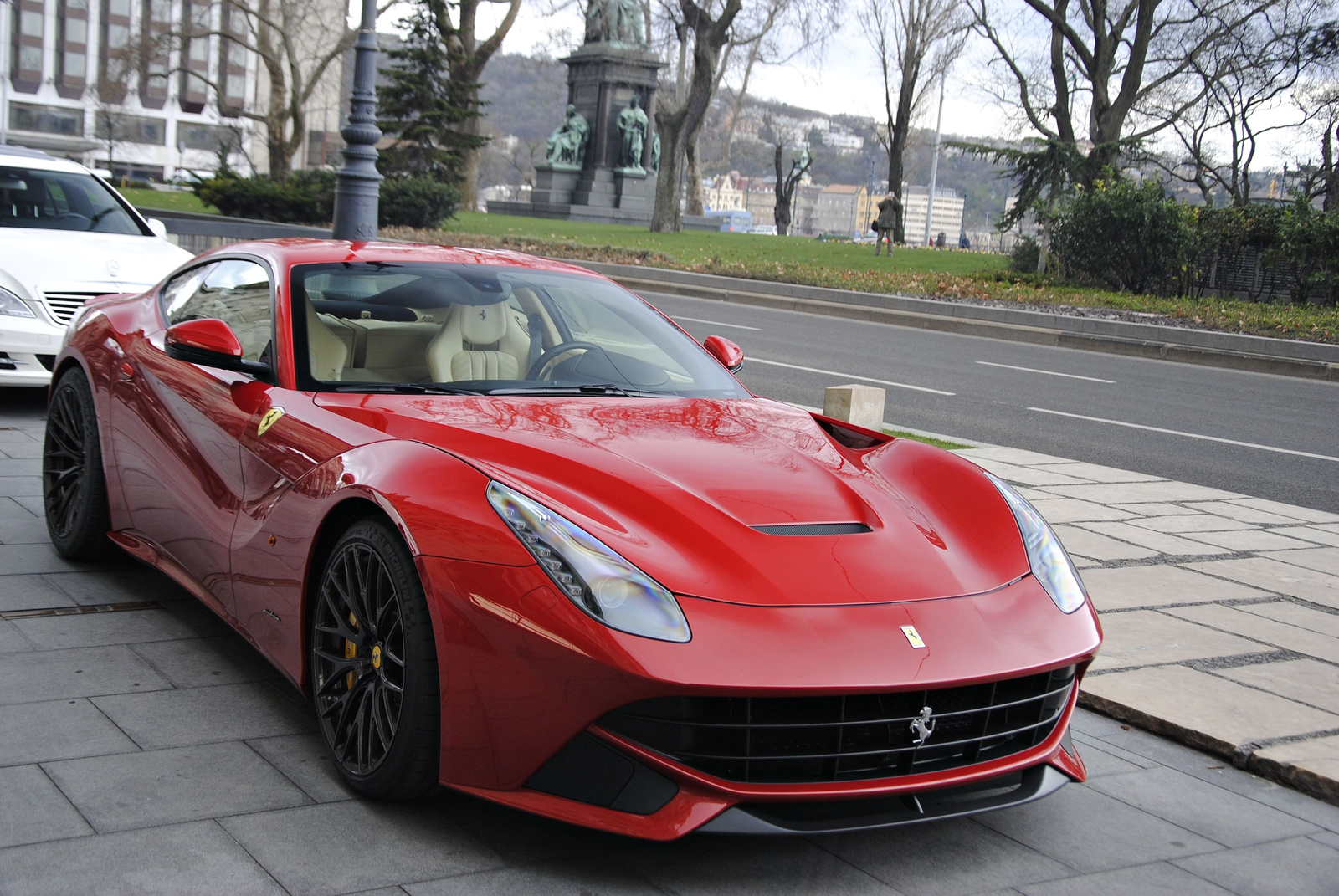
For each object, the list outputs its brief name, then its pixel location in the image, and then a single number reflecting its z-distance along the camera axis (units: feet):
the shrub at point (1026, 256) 86.02
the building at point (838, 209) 513.04
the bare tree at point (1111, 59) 96.84
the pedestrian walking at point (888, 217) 102.42
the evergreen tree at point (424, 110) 117.08
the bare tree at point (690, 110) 113.91
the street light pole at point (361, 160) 37.40
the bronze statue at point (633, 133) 149.18
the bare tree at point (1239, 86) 106.01
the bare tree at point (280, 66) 128.47
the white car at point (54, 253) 24.47
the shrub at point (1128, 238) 73.36
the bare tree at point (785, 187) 183.93
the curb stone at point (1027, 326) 55.31
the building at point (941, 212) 530.68
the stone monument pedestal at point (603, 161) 150.30
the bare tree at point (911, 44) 155.12
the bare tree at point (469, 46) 119.75
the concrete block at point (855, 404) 26.89
